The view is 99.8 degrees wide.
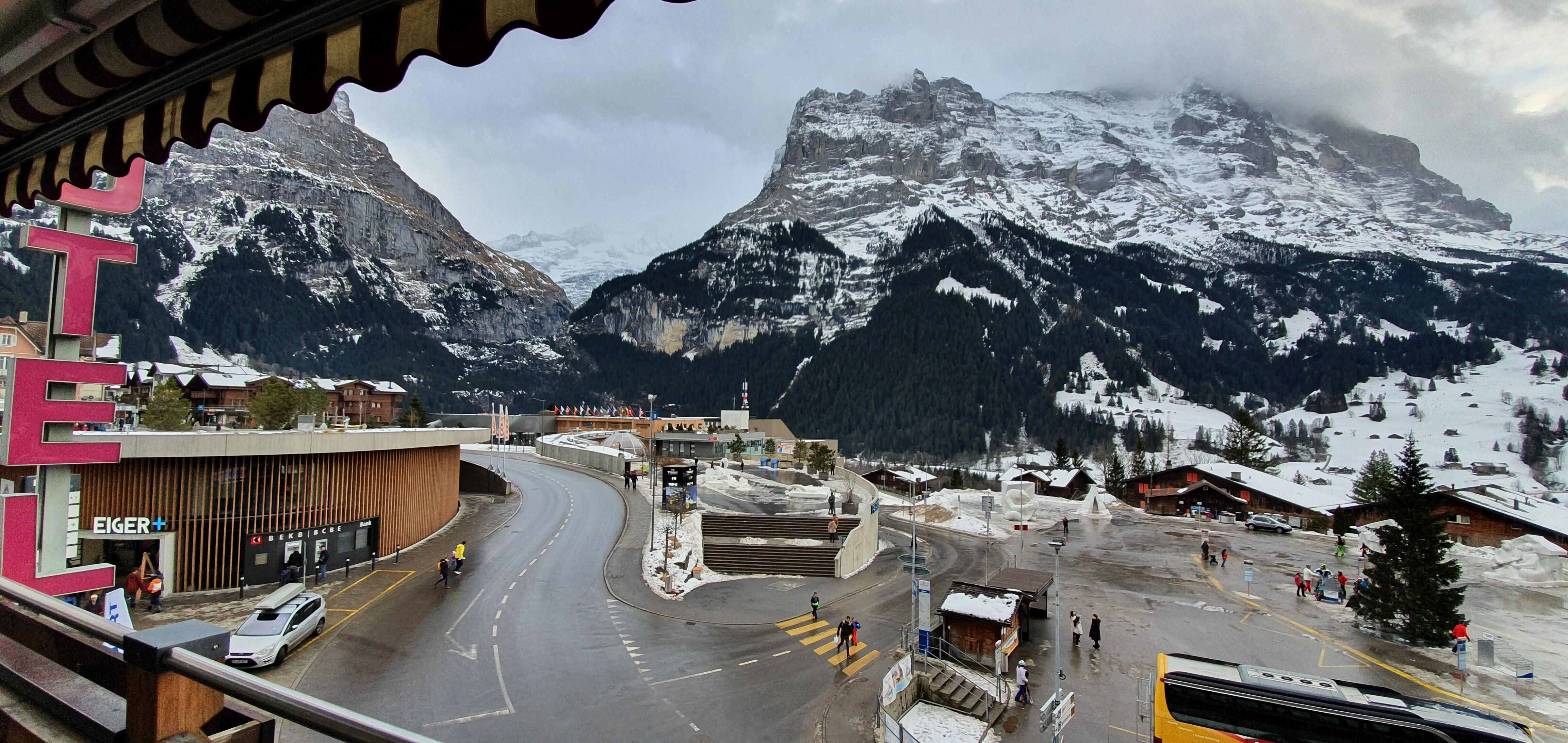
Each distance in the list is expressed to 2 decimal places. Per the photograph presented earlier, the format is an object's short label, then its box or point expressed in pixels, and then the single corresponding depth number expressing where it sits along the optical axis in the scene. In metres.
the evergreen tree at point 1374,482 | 58.47
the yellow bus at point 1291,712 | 13.77
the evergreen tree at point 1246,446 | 84.62
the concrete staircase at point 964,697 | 18.53
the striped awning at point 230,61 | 2.38
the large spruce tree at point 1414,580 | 25.05
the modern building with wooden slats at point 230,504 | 21.95
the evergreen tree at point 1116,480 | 81.67
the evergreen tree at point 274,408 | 37.72
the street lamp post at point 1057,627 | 17.92
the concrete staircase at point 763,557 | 31.94
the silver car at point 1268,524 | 54.25
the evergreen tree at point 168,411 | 33.06
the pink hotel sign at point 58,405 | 10.88
